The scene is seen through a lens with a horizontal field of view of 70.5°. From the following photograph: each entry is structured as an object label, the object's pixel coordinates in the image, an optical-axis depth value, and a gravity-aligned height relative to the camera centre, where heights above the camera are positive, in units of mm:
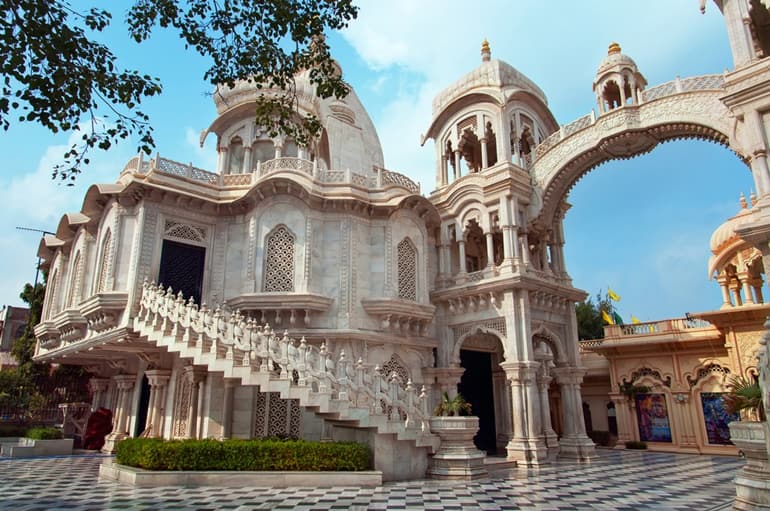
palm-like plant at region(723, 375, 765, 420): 8766 +26
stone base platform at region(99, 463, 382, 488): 10289 -1395
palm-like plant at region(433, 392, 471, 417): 12648 -130
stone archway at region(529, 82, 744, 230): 13898 +7305
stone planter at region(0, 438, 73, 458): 15258 -1200
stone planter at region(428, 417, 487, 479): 11797 -1066
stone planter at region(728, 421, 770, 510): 7684 -969
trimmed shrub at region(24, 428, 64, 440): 16031 -839
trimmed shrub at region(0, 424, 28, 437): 18859 -858
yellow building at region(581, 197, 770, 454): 18594 +1440
